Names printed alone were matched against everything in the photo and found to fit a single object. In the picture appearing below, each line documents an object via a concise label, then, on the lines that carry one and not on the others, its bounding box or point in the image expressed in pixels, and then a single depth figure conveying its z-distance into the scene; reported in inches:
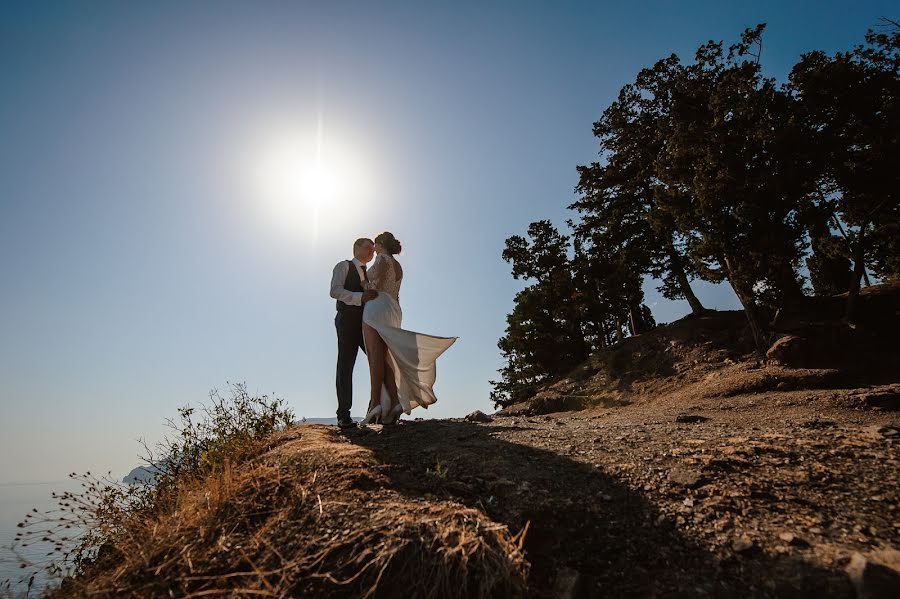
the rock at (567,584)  77.4
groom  238.7
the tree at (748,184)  536.4
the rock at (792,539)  82.0
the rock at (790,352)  466.6
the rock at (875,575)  66.7
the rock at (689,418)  232.7
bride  241.0
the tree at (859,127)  511.8
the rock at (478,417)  291.0
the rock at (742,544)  83.3
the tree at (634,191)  833.5
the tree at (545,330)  935.0
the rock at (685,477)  111.4
